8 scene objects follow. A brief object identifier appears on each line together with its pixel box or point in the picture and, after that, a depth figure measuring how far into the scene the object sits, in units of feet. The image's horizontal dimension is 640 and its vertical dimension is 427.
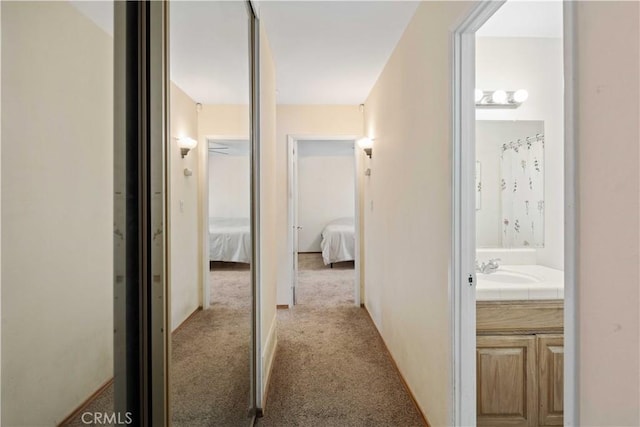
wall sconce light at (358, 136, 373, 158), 12.71
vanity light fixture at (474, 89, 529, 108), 8.12
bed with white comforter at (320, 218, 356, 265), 22.53
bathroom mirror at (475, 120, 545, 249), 8.24
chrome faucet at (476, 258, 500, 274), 7.72
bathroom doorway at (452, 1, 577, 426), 5.18
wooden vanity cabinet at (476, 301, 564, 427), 5.90
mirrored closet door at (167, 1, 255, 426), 3.13
